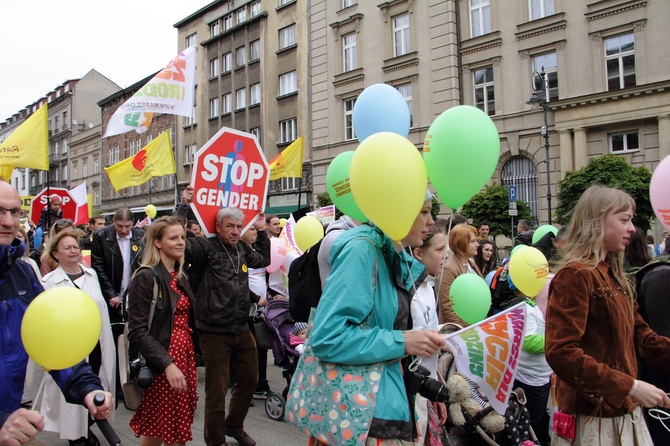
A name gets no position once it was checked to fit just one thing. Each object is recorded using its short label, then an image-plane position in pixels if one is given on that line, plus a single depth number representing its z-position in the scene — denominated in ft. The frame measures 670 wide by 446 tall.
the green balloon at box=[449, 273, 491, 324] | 13.06
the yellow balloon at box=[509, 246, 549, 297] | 13.83
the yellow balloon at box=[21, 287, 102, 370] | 6.79
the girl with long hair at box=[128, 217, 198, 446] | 11.25
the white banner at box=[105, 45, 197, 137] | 29.84
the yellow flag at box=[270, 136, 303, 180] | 44.98
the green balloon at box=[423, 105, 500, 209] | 8.85
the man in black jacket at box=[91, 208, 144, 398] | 19.81
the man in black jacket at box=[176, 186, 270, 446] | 13.69
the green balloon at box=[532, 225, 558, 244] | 21.62
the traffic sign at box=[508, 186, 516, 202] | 53.07
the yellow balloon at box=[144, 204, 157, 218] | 40.93
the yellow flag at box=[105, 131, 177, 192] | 34.81
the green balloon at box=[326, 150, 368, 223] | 11.08
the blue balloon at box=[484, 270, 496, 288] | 19.47
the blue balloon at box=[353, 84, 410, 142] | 10.69
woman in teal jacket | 6.72
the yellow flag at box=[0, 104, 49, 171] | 28.50
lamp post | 50.42
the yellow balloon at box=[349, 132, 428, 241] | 7.33
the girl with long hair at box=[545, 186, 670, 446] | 7.72
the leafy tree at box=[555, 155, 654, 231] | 45.09
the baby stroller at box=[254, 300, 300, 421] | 17.67
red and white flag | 42.39
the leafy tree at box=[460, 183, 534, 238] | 58.44
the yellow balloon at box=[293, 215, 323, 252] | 18.10
